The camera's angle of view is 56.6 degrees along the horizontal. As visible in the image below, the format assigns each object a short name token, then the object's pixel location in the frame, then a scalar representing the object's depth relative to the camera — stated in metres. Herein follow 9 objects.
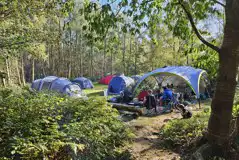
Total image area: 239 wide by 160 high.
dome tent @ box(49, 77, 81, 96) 13.78
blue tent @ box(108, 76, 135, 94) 16.62
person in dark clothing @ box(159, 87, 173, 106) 10.14
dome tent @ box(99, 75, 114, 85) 26.95
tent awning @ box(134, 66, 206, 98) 11.17
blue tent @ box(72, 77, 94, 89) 21.66
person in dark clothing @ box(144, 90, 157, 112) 9.60
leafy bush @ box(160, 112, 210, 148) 4.85
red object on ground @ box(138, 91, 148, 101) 11.42
